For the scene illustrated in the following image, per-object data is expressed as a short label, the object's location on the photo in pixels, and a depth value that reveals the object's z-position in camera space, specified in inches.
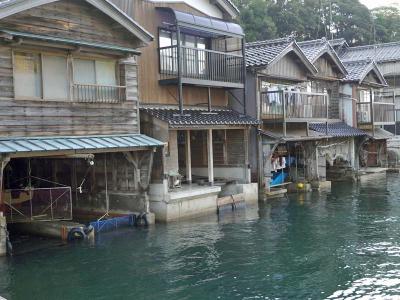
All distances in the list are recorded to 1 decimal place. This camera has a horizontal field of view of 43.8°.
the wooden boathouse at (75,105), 569.6
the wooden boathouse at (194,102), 760.3
